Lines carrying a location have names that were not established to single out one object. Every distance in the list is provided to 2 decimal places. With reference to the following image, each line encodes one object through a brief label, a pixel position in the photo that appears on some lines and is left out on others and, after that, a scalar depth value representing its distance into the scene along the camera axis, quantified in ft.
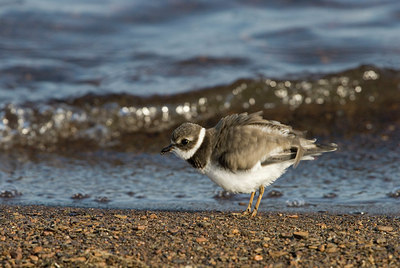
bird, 33.24
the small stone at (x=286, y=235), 30.30
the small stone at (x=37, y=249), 27.17
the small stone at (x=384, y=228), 31.73
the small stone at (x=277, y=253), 27.63
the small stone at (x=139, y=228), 31.07
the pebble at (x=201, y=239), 29.39
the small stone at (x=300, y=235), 29.88
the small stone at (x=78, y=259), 26.16
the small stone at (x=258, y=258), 27.25
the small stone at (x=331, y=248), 28.00
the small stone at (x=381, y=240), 29.17
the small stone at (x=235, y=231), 30.93
